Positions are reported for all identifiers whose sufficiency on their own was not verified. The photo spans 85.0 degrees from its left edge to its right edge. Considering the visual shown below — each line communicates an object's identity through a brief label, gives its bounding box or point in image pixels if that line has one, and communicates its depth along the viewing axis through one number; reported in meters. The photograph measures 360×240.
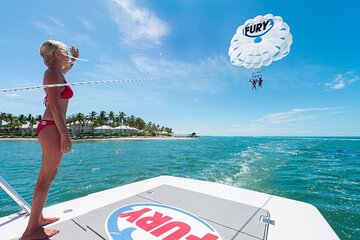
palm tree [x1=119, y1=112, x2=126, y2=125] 94.86
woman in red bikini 1.70
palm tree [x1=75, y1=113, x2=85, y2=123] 79.81
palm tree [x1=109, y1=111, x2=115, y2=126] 91.19
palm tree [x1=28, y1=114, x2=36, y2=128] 81.38
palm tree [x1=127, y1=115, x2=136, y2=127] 98.31
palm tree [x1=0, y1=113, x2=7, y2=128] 78.49
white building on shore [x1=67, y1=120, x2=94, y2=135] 78.25
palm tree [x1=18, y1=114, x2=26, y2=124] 83.00
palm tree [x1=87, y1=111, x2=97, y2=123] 85.62
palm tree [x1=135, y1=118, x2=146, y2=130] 101.25
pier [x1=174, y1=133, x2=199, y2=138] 144.15
